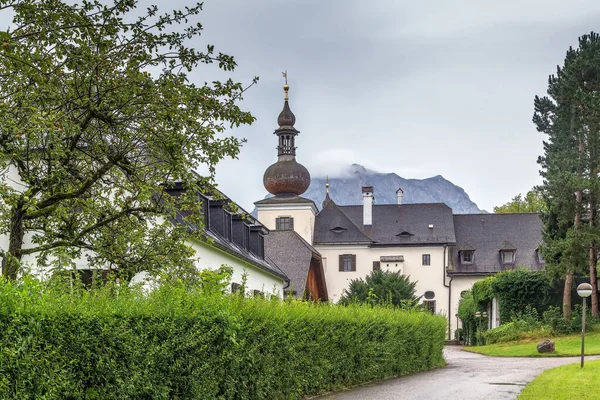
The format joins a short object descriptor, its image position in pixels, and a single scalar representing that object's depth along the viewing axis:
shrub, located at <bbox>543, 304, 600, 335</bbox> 37.75
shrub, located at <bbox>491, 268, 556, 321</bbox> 42.78
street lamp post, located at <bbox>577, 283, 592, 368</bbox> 21.41
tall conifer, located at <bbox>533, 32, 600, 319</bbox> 37.09
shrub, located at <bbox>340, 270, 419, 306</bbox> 49.09
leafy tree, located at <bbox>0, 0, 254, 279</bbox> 10.18
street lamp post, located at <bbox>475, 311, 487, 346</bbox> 44.09
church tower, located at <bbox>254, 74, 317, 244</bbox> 65.19
